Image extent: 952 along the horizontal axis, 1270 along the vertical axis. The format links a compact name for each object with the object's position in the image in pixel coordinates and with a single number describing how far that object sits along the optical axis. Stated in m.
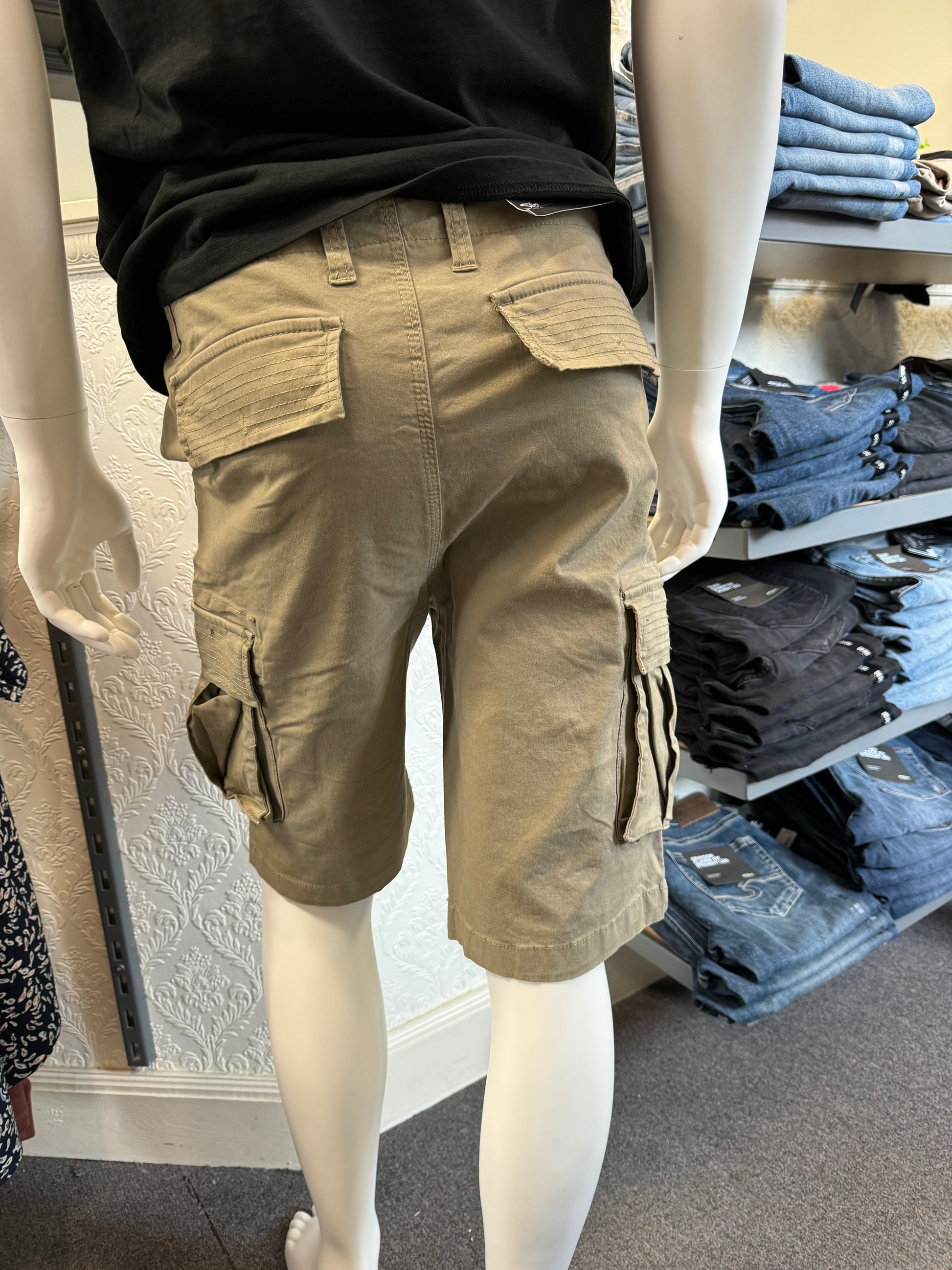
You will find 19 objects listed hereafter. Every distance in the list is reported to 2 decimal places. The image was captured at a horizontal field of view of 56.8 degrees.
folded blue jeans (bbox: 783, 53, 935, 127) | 1.12
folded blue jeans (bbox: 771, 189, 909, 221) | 1.11
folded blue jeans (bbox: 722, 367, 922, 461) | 1.17
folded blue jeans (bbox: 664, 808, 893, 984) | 1.32
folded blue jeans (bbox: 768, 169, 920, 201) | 1.07
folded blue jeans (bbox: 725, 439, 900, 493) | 1.18
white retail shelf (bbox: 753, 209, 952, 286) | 1.14
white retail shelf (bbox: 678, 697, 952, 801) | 1.23
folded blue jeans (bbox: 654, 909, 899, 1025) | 1.29
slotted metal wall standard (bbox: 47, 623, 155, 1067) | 1.13
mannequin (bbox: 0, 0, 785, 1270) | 0.58
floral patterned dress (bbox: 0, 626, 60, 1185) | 0.98
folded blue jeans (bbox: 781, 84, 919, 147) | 1.11
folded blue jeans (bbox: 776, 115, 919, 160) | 1.10
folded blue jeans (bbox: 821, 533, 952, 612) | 1.41
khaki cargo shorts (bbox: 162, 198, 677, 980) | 0.53
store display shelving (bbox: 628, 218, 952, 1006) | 1.16
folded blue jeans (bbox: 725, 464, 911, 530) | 1.14
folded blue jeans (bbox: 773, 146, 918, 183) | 1.08
